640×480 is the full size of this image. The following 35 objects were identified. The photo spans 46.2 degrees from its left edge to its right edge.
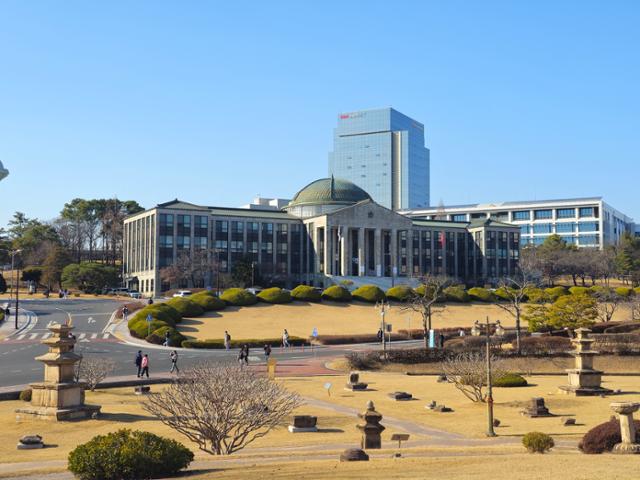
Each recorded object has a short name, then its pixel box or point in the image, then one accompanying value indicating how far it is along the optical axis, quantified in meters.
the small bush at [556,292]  111.06
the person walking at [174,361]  51.41
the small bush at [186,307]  87.69
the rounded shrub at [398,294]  110.50
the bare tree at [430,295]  99.71
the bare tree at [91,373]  42.09
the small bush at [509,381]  48.94
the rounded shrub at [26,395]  38.38
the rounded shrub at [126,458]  19.80
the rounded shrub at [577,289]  110.86
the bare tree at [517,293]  72.27
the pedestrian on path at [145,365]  47.12
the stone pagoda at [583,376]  44.50
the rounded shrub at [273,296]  100.56
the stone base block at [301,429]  31.62
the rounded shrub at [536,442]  24.23
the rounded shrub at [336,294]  105.69
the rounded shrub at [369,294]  107.50
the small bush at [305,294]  103.56
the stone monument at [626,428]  23.44
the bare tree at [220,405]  25.56
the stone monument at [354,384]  45.94
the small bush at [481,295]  115.62
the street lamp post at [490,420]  30.70
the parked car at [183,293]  110.44
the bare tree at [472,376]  40.69
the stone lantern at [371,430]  27.05
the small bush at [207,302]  91.75
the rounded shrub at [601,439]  23.94
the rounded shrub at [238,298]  96.69
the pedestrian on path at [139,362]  47.97
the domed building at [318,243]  138.75
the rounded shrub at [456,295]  112.69
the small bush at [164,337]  71.75
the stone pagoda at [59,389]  33.53
